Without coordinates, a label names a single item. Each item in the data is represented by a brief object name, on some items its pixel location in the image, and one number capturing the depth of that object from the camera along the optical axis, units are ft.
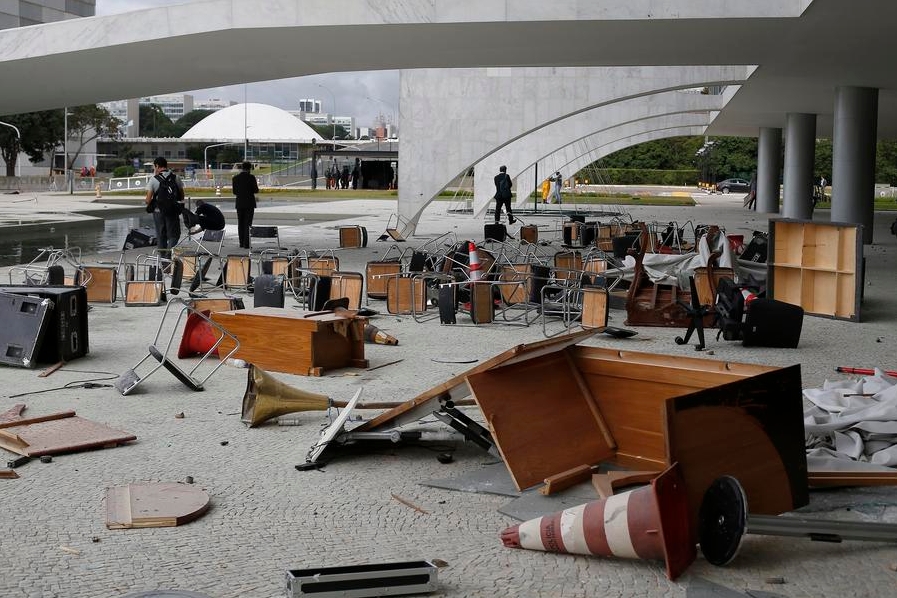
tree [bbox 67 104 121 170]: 228.43
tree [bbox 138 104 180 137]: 528.22
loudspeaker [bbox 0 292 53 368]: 31.04
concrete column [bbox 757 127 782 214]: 146.10
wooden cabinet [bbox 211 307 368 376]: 30.66
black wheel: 15.74
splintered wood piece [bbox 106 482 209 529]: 17.89
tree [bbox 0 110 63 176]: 209.97
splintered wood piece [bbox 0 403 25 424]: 24.72
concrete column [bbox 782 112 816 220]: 113.80
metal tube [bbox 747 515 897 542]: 16.25
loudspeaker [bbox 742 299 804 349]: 35.91
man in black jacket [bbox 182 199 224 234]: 58.39
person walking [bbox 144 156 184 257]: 58.18
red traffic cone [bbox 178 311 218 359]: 33.19
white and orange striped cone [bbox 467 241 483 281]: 42.75
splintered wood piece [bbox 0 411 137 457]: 22.25
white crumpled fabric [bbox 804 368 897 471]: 20.29
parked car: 238.27
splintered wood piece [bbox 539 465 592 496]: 19.17
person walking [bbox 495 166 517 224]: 102.78
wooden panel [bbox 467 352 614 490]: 19.92
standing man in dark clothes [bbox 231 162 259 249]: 67.87
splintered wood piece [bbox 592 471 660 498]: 18.65
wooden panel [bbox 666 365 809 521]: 16.52
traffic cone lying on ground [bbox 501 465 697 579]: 15.47
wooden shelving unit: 41.91
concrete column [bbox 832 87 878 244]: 78.28
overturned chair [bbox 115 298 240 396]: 28.22
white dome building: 312.71
